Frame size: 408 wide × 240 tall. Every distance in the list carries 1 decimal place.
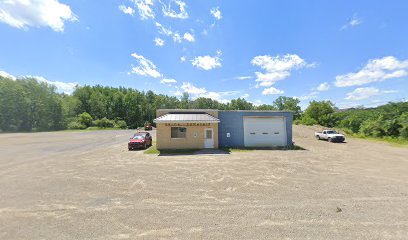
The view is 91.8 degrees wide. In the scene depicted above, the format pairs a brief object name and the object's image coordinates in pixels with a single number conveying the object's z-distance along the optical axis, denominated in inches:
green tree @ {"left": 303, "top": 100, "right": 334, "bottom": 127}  2306.8
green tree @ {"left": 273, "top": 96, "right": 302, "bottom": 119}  3568.9
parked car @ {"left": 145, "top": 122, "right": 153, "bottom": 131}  1955.5
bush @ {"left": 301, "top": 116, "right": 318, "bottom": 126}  2245.8
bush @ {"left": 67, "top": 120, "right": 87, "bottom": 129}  2353.0
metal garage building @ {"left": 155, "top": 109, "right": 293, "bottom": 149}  789.9
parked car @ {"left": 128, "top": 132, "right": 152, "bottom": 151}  779.6
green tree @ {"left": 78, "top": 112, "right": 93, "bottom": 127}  2462.1
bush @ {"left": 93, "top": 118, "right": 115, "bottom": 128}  2498.5
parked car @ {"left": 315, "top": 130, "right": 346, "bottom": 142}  1045.2
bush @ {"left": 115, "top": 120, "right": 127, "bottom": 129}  2687.0
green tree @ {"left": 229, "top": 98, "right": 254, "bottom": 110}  4193.9
